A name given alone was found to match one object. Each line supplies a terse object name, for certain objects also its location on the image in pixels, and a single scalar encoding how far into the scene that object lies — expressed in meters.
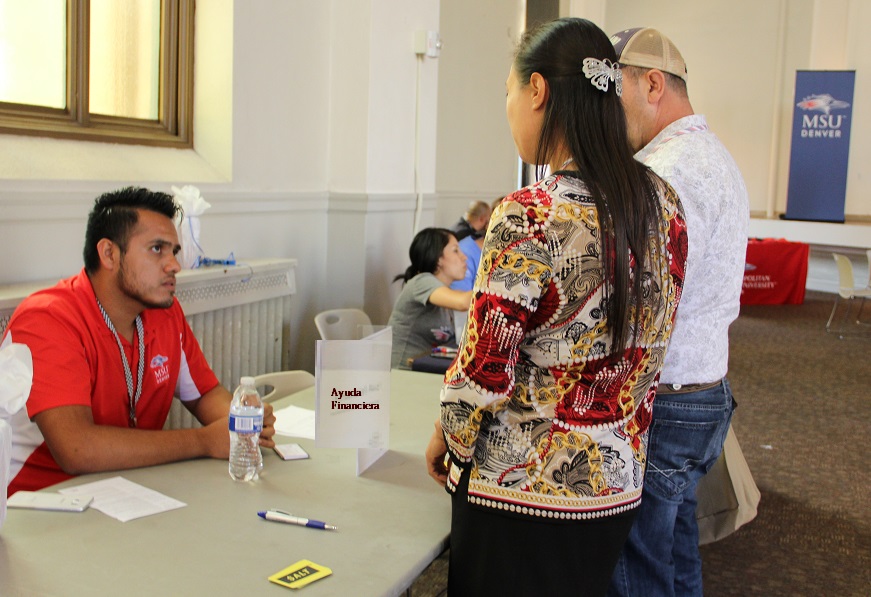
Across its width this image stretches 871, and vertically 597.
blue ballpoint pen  1.54
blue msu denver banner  10.36
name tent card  1.75
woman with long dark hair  1.27
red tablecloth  9.48
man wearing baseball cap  1.75
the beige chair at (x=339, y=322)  3.43
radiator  3.23
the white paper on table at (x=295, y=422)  2.16
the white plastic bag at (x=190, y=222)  3.21
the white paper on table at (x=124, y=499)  1.58
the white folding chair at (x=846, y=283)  7.49
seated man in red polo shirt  1.81
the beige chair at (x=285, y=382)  2.65
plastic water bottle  1.80
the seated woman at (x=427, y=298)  3.97
